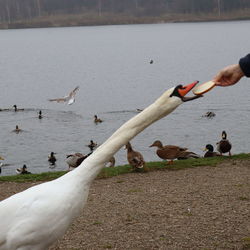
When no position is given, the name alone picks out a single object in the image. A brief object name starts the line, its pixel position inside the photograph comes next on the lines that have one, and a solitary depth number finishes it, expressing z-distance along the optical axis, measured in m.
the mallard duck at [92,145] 22.27
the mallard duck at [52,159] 20.00
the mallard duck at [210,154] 15.91
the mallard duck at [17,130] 26.04
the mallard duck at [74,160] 16.28
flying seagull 27.12
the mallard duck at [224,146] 16.34
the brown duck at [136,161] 12.67
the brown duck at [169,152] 14.86
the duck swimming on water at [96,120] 27.86
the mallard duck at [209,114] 28.39
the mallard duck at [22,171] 16.08
